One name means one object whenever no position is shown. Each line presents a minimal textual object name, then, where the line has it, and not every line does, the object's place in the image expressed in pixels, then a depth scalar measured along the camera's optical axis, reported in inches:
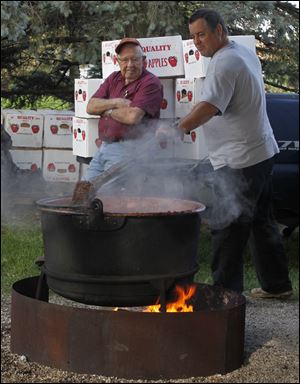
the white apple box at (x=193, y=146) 186.1
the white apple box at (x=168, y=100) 188.5
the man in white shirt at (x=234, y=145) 150.3
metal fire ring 132.2
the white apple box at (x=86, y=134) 185.2
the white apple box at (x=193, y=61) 178.4
